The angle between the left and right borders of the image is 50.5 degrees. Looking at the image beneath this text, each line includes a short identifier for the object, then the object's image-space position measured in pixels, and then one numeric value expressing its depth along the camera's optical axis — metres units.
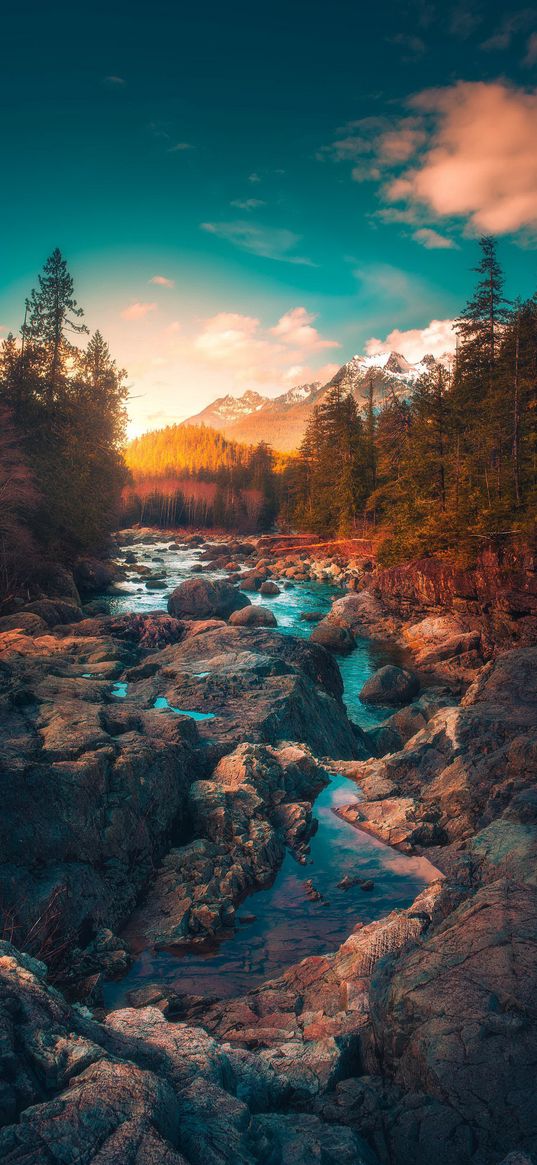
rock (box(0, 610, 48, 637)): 18.28
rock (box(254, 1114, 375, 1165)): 2.99
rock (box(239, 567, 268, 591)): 37.09
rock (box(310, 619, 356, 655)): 23.31
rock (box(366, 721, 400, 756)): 13.66
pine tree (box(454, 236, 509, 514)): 27.92
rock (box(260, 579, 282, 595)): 35.31
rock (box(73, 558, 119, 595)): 34.06
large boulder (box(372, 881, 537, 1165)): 3.12
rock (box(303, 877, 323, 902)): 6.91
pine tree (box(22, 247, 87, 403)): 36.06
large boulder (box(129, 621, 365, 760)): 10.85
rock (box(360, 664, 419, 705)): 17.45
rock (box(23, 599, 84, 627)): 21.33
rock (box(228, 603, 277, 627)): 23.36
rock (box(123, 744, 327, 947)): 6.24
